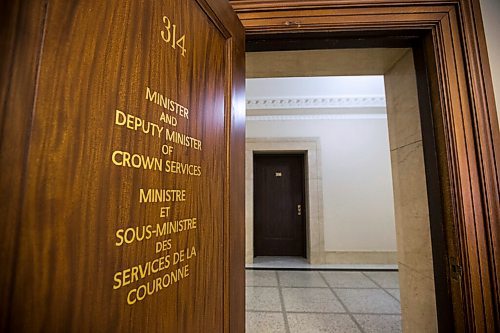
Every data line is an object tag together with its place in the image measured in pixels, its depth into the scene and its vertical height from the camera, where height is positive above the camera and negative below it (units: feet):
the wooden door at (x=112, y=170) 1.19 +0.18
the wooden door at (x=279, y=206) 16.20 -0.63
